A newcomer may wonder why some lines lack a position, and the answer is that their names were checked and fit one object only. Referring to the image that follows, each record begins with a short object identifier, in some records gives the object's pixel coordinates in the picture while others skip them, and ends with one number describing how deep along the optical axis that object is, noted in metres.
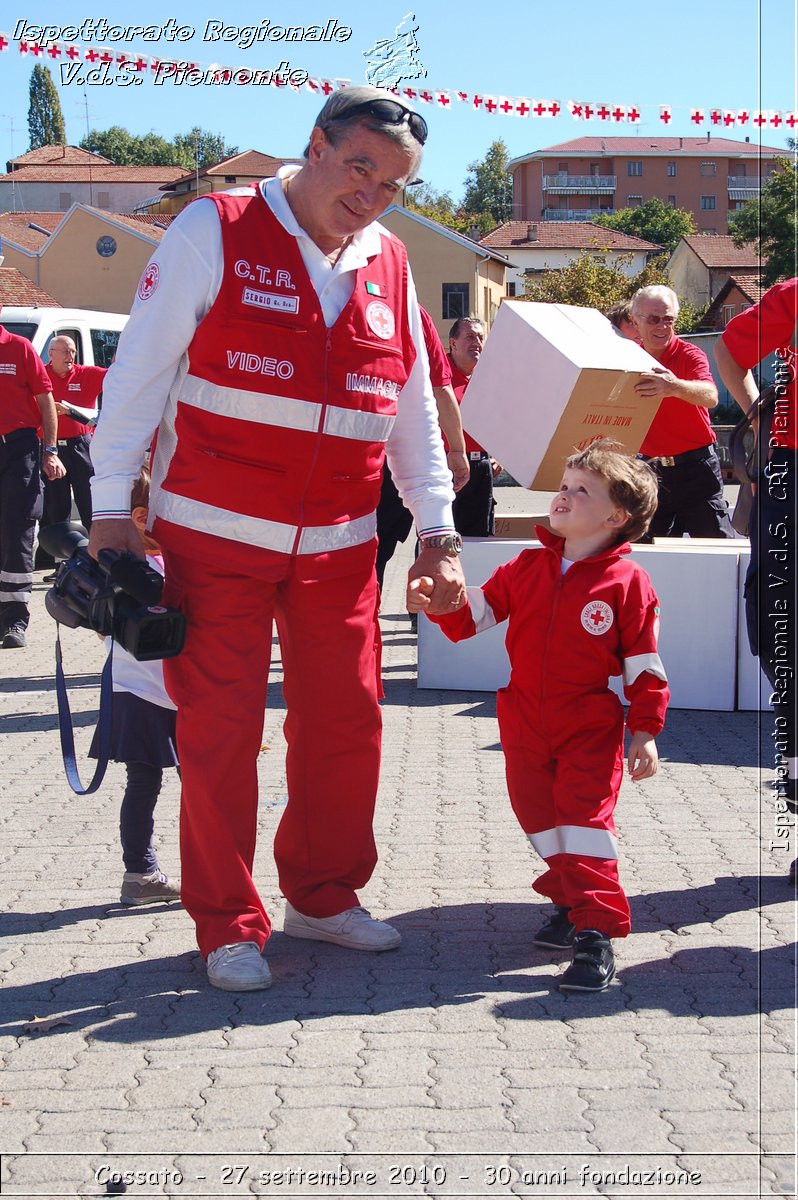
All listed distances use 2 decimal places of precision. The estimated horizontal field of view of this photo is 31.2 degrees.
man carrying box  7.29
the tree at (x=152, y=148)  110.12
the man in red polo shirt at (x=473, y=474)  9.07
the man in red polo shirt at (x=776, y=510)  4.29
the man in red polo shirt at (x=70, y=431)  12.74
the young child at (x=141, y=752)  4.29
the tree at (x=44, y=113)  116.25
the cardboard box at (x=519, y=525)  8.02
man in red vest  3.49
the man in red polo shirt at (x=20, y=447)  9.12
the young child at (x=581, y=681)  3.75
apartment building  116.81
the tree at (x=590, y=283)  52.38
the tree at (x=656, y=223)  99.12
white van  14.19
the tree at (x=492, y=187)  125.00
